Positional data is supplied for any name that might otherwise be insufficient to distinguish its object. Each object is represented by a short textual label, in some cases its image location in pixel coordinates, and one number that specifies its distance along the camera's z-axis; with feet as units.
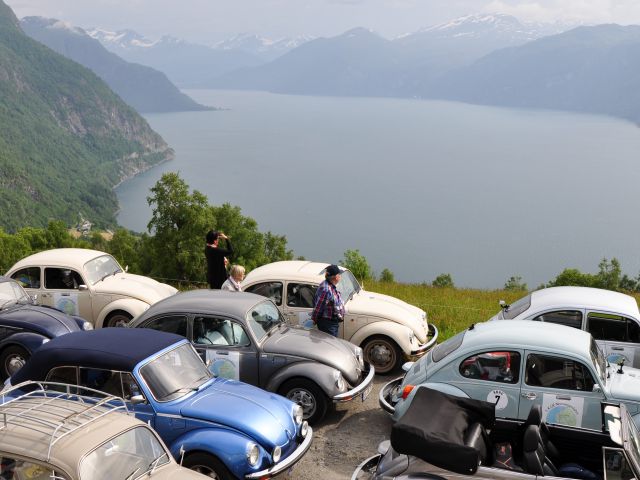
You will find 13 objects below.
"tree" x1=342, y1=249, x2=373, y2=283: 97.52
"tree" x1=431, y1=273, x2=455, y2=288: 164.78
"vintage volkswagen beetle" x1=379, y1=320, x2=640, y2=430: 26.76
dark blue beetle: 33.78
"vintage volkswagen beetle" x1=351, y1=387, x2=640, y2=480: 19.29
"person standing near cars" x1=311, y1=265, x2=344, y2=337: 35.58
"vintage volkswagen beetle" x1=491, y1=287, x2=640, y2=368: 34.40
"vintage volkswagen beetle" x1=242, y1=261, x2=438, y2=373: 37.60
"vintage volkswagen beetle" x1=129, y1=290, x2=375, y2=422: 30.45
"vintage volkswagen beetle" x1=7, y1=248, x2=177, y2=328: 43.34
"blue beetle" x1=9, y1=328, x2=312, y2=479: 23.43
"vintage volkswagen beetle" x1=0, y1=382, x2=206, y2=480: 18.44
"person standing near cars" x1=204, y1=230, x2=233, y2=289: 43.96
